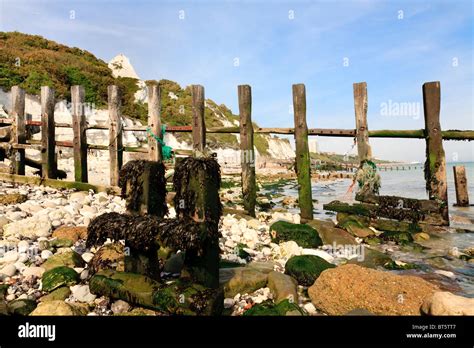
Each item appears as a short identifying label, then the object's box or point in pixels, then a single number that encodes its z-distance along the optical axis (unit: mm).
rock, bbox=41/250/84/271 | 4312
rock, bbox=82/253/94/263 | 4716
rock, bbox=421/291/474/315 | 3062
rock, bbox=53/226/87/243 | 5396
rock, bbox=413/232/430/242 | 7383
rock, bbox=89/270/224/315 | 3094
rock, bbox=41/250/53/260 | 4669
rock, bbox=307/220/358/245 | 6953
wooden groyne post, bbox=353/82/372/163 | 7680
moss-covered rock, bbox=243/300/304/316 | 3286
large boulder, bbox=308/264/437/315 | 3715
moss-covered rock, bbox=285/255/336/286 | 4594
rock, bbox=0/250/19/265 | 4483
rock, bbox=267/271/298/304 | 3939
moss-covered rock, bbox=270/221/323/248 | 6570
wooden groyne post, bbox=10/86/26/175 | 9930
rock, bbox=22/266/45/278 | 4189
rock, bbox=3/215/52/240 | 5320
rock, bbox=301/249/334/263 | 5836
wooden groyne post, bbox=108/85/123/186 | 8648
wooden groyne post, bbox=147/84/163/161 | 8266
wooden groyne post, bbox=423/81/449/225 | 7262
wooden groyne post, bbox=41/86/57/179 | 9508
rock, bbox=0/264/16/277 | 4160
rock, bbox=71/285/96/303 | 3662
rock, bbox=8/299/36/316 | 3352
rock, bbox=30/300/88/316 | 3184
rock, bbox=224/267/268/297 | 4027
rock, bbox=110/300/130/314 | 3453
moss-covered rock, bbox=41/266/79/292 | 3875
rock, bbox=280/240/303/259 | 5875
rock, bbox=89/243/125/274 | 4211
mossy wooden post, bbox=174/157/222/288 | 3461
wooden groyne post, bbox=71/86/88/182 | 8984
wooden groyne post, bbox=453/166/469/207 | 11664
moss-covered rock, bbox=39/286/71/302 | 3658
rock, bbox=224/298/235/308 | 3767
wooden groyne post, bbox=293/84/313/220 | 8039
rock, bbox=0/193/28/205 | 7249
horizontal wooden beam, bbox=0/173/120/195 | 8828
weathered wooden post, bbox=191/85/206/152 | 8195
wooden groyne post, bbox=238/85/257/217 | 8188
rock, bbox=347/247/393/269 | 5721
